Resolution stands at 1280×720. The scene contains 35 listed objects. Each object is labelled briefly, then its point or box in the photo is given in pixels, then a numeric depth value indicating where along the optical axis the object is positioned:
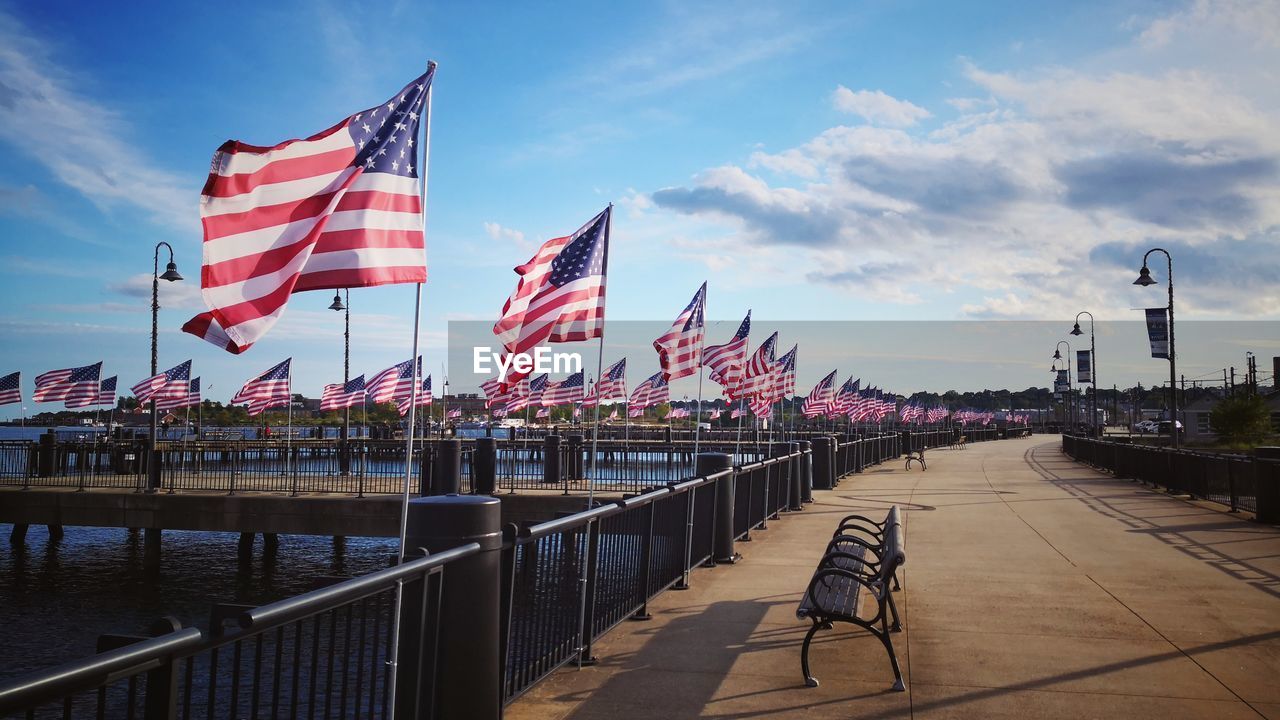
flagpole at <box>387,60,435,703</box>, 4.48
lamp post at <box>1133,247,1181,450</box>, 31.35
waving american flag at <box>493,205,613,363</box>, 11.41
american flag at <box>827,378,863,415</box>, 56.16
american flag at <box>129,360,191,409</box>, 33.34
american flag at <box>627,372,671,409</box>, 50.06
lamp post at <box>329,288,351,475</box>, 40.80
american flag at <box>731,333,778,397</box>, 28.95
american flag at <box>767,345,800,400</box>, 31.26
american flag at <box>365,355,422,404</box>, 39.34
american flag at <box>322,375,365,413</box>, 42.85
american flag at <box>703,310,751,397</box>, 25.33
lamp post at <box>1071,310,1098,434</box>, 55.06
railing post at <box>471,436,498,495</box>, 23.50
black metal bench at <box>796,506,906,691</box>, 6.40
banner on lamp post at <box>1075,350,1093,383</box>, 60.44
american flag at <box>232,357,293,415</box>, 40.53
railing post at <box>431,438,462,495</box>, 21.81
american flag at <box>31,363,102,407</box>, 36.44
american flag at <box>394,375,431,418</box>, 50.23
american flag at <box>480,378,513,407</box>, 46.78
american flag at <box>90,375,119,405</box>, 38.97
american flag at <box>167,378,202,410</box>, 40.46
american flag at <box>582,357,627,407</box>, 52.53
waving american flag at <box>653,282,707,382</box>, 19.11
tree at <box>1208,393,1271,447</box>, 57.66
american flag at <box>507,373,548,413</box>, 55.19
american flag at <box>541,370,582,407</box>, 52.03
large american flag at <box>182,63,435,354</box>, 5.84
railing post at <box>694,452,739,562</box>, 11.51
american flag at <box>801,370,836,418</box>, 47.53
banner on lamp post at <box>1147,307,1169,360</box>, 35.03
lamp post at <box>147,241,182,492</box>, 24.83
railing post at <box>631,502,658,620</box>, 8.54
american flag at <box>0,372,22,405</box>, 35.00
